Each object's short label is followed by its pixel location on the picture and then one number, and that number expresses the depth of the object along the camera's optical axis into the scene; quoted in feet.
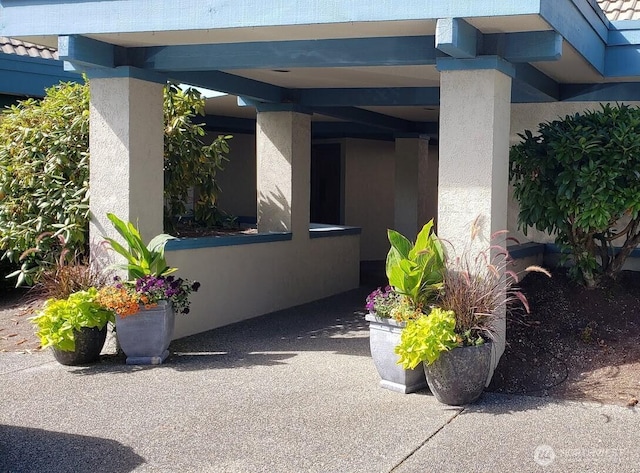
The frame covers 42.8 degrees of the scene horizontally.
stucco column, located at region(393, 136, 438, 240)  47.50
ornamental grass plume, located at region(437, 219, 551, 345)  19.57
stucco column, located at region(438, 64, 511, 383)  21.12
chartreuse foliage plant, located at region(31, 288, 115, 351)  22.47
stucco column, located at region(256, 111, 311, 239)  34.30
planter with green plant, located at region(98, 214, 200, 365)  23.06
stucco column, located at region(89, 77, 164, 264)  25.45
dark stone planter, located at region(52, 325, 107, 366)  23.03
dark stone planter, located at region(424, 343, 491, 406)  19.08
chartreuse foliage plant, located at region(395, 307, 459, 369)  18.72
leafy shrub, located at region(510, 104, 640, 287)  23.65
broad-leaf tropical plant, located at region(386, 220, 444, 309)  20.18
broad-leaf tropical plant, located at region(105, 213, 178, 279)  23.75
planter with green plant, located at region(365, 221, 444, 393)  20.18
